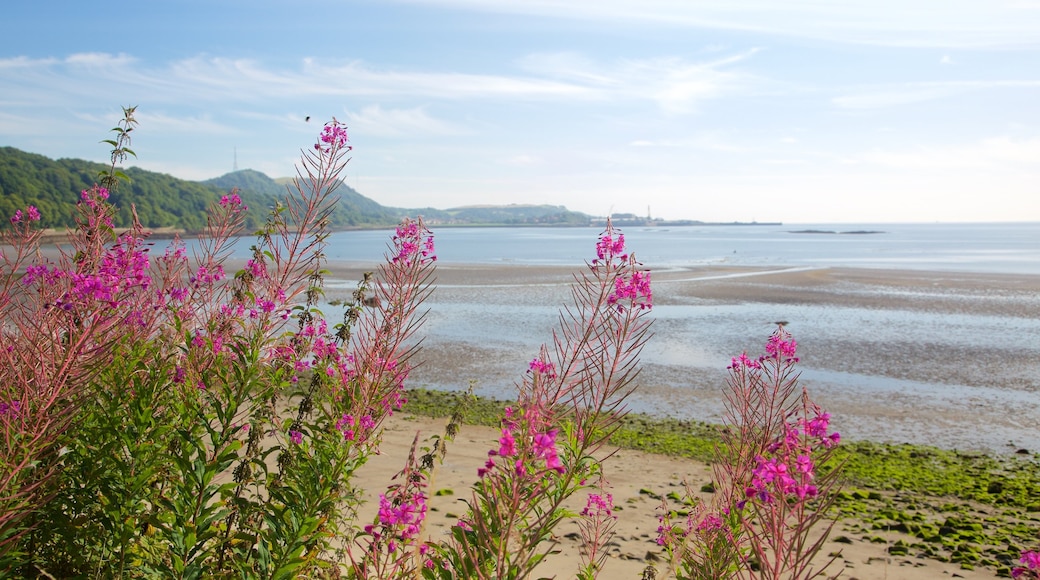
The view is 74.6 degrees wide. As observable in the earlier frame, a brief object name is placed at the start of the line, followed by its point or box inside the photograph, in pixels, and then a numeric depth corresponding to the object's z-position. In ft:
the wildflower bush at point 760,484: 8.14
